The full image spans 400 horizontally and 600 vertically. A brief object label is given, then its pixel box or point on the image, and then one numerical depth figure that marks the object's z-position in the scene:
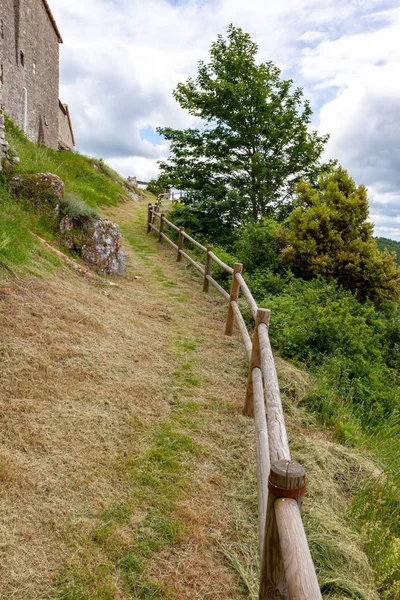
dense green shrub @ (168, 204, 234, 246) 12.35
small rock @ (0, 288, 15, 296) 4.40
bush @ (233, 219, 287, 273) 9.21
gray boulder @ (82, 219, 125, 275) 7.33
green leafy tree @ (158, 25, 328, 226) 11.92
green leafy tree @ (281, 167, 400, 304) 8.36
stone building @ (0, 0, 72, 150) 13.62
